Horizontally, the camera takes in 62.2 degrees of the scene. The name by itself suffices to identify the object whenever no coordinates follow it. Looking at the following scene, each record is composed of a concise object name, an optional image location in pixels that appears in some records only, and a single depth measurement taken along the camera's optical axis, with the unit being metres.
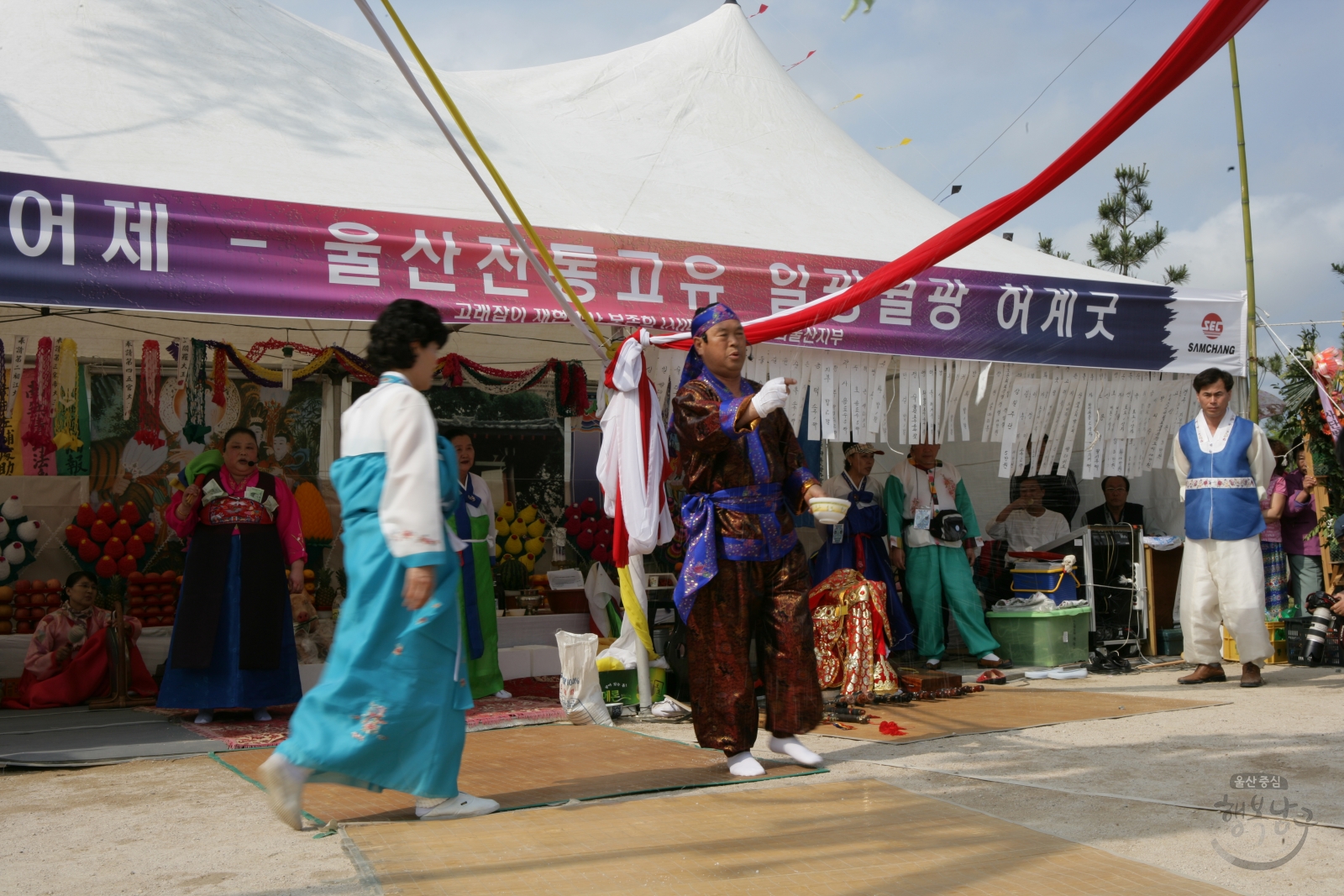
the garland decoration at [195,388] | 6.41
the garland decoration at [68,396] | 5.97
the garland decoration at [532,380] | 7.16
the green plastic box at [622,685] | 5.39
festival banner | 4.25
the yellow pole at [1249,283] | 6.87
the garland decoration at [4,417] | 5.74
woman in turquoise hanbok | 2.83
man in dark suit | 7.87
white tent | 4.94
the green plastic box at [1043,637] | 6.89
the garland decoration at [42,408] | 5.91
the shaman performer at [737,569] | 3.96
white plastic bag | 5.00
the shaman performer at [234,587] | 5.27
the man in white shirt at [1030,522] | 7.89
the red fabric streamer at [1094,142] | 2.91
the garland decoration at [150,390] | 6.18
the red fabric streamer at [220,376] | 6.45
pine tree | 18.44
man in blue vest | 6.07
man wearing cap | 6.90
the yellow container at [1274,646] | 7.20
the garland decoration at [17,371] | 5.74
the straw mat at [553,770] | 3.55
